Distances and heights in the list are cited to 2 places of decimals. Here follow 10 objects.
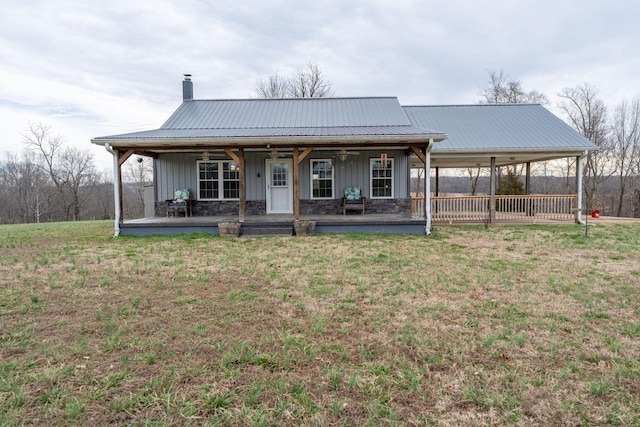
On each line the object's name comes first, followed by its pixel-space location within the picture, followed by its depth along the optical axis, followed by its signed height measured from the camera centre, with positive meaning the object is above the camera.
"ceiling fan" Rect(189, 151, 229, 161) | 11.58 +1.61
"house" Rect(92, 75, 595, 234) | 10.06 +1.56
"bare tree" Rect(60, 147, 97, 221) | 31.22 +2.90
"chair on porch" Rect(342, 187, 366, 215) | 11.43 +0.11
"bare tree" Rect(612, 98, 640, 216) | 24.03 +4.31
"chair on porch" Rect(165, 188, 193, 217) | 11.32 +0.05
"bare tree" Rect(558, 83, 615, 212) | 24.14 +5.25
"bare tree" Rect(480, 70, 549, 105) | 25.09 +7.77
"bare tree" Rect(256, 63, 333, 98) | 28.28 +9.42
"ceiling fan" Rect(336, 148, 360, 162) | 10.86 +1.52
